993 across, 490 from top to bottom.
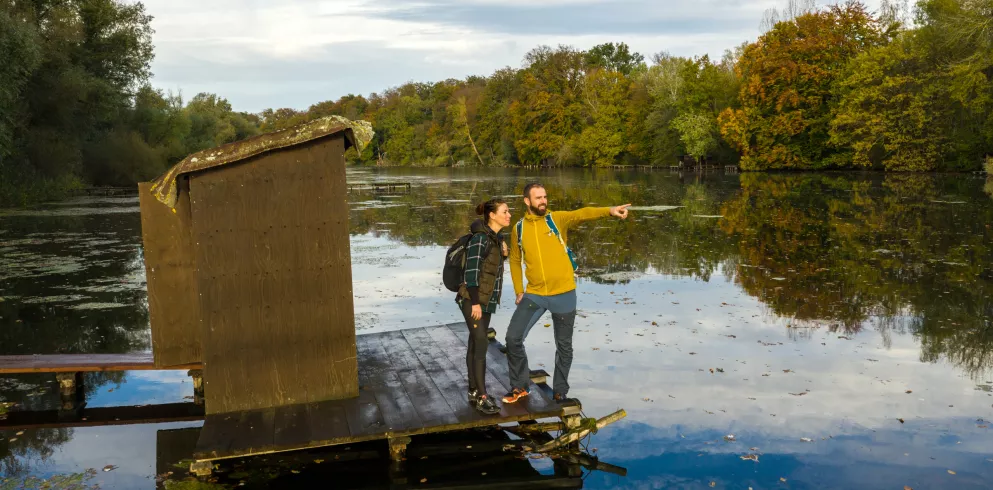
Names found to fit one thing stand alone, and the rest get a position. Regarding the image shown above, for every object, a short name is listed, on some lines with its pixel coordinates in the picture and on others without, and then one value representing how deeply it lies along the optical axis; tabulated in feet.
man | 21.16
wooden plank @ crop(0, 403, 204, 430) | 24.12
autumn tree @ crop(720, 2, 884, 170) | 197.98
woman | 20.54
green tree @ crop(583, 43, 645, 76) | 369.71
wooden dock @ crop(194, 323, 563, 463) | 19.58
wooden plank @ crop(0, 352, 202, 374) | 24.34
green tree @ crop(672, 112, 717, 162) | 234.79
